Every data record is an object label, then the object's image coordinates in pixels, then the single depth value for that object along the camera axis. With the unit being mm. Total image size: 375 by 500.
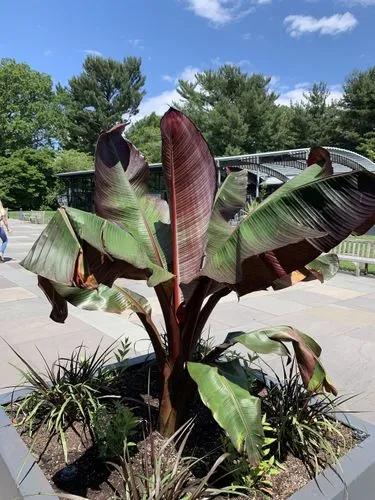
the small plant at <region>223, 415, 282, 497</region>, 2215
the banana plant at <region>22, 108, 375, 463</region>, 1979
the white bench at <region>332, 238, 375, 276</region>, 9938
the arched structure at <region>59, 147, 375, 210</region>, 20547
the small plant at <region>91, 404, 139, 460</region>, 2393
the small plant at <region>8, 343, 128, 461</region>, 2736
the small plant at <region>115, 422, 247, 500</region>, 1966
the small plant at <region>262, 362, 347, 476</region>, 2470
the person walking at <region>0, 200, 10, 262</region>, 10876
